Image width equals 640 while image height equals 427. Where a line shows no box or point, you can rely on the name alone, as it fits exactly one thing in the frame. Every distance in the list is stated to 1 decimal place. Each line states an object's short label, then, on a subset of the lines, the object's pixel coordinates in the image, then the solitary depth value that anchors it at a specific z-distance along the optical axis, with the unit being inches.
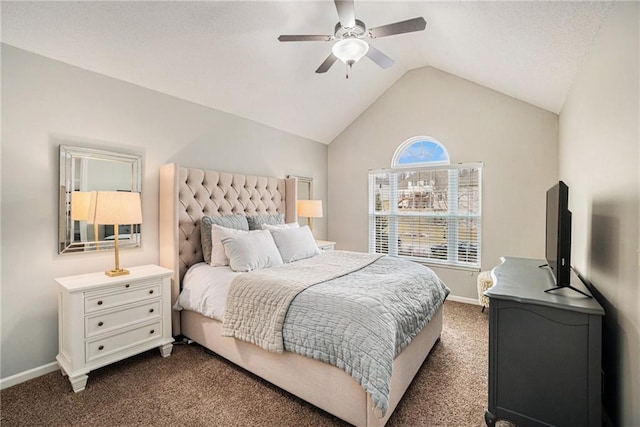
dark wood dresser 57.4
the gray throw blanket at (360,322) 62.5
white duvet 95.9
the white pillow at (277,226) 134.6
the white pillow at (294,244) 123.5
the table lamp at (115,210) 88.9
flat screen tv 68.1
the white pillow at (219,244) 112.3
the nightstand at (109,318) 83.2
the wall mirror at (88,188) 93.9
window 164.4
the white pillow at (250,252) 105.0
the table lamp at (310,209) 175.8
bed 68.9
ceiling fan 82.0
